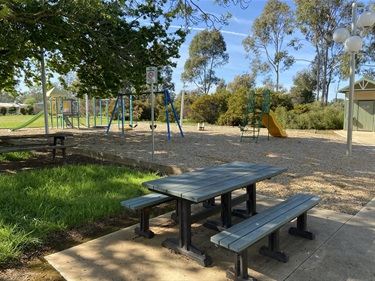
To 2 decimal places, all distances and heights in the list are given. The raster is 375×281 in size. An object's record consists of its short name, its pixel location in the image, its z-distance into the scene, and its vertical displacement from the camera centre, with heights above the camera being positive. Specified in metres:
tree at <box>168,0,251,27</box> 6.25 +2.32
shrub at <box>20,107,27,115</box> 45.63 +0.93
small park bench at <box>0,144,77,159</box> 5.84 -0.65
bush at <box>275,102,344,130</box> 18.23 -0.03
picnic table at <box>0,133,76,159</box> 5.99 -0.66
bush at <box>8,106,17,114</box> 50.60 +1.20
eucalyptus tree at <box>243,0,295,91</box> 33.06 +10.41
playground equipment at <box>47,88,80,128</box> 17.95 +0.77
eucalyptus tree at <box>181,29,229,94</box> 43.47 +9.37
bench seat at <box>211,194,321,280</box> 2.17 -0.90
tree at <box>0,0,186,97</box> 7.65 +2.41
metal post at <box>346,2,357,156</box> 7.91 +0.89
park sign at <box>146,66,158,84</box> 6.69 +0.98
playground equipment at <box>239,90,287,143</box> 11.75 +0.01
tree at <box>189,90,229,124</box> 23.41 +0.96
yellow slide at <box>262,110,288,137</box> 12.82 -0.38
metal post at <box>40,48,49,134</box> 11.04 +0.79
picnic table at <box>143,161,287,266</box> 2.61 -0.66
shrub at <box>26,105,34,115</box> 45.25 +1.07
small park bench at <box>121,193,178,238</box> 3.05 -0.91
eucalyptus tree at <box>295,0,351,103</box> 28.58 +9.59
